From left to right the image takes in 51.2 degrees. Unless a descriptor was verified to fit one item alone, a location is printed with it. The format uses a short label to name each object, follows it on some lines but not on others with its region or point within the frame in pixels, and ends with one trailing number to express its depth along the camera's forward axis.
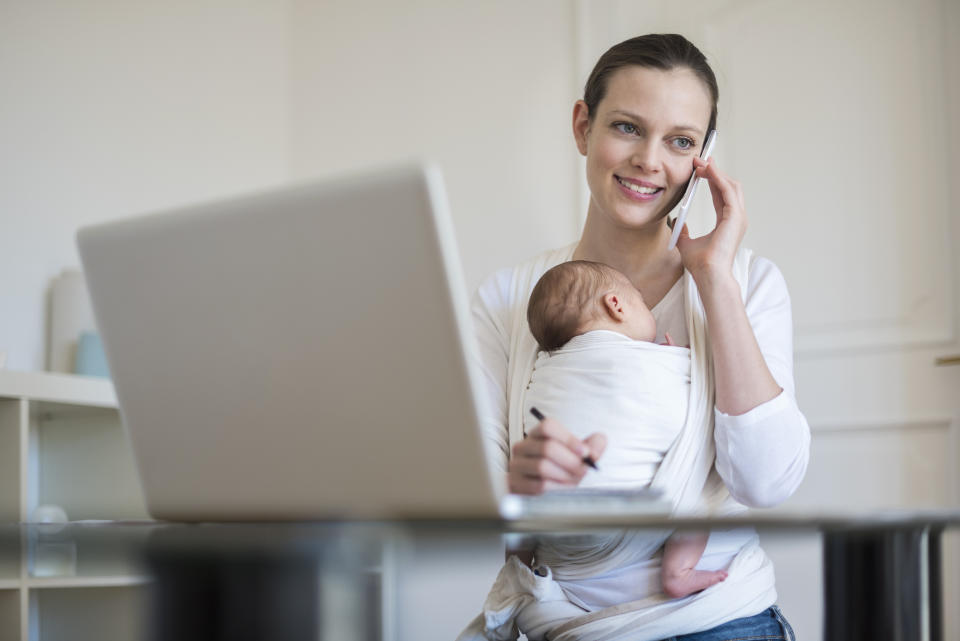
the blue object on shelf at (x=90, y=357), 2.76
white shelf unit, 2.08
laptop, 0.68
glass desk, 0.57
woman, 1.09
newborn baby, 1.10
